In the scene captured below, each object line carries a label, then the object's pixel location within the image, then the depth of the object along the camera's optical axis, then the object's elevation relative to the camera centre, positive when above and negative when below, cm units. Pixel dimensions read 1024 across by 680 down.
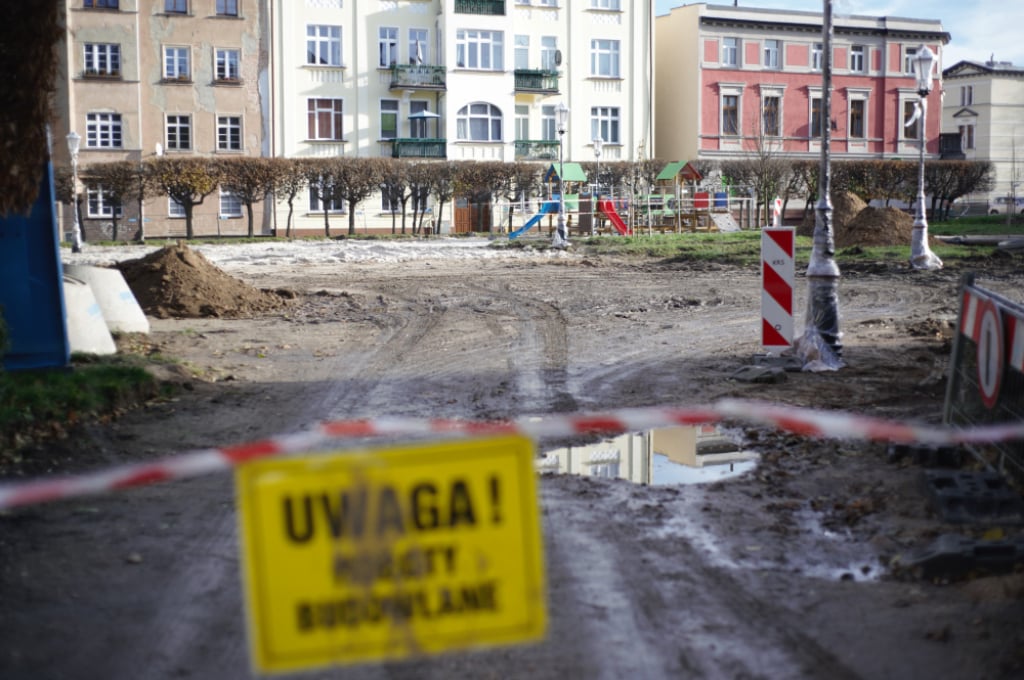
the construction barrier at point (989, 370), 708 -99
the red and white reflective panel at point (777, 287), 1288 -70
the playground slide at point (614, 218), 4538 +36
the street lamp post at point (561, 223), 3685 +13
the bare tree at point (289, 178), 4653 +213
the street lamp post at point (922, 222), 2575 +5
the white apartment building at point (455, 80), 5297 +730
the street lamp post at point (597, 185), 4645 +200
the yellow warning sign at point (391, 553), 278 -81
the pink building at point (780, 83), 6347 +824
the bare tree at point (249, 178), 4597 +212
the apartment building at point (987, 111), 8194 +852
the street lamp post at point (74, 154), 4006 +278
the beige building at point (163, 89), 5050 +646
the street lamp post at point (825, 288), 1255 -70
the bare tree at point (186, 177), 4509 +212
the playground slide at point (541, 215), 4376 +49
